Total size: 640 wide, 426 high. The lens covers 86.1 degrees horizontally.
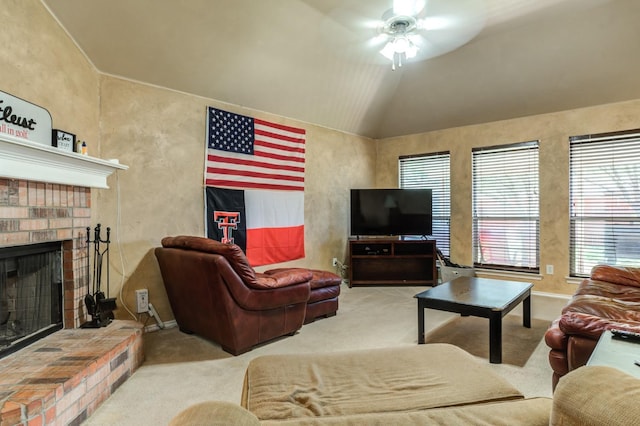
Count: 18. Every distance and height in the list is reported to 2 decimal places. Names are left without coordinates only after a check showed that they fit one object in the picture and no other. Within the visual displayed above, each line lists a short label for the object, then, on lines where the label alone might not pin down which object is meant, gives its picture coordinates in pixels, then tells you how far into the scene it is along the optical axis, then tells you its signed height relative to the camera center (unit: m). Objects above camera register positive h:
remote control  1.58 -0.58
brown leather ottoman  3.49 -0.86
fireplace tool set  2.62 -0.62
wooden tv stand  5.16 -0.76
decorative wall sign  2.06 +0.62
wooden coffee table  2.58 -0.72
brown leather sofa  1.83 -0.67
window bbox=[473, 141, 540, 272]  4.78 +0.08
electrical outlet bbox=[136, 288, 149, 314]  3.28 -0.82
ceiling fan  3.17 +1.93
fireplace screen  2.14 -0.54
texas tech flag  3.89 -0.09
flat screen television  5.30 +0.01
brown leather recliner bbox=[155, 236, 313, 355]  2.65 -0.67
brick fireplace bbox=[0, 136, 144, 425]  1.69 -0.82
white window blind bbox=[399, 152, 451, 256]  5.52 +0.49
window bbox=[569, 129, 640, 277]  4.14 +0.15
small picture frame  2.46 +0.56
